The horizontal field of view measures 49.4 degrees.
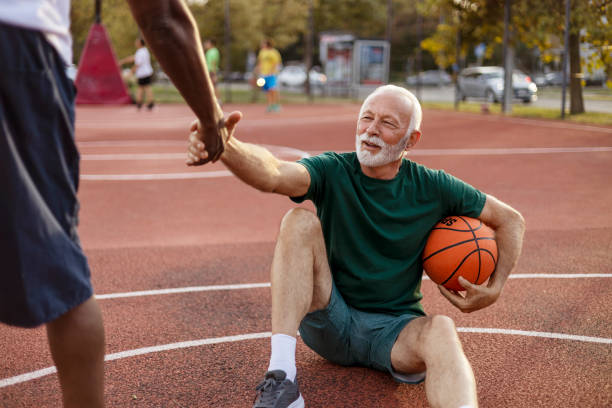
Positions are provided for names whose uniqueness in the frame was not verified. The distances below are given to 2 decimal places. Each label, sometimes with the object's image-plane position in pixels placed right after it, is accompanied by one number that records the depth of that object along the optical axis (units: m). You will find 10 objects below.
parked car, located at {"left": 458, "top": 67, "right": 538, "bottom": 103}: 26.34
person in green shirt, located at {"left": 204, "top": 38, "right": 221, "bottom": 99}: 19.47
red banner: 14.11
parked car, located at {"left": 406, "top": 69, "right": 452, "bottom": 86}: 51.42
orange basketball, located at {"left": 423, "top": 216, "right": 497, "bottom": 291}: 3.08
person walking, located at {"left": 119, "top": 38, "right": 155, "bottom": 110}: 19.38
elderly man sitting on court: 2.82
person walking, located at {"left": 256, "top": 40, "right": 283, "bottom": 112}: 19.84
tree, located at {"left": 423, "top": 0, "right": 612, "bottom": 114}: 15.88
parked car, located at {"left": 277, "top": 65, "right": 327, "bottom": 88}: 43.38
